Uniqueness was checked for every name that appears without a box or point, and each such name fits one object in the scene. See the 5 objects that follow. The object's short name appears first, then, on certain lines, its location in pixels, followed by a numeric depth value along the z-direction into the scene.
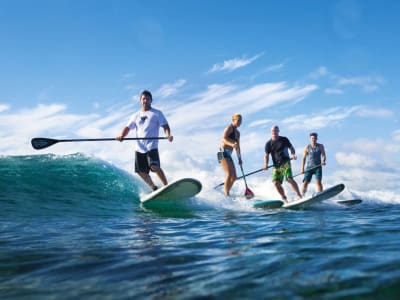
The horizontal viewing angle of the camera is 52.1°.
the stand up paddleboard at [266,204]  9.37
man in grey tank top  12.01
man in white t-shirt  8.69
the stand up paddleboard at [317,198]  9.95
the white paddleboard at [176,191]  8.77
